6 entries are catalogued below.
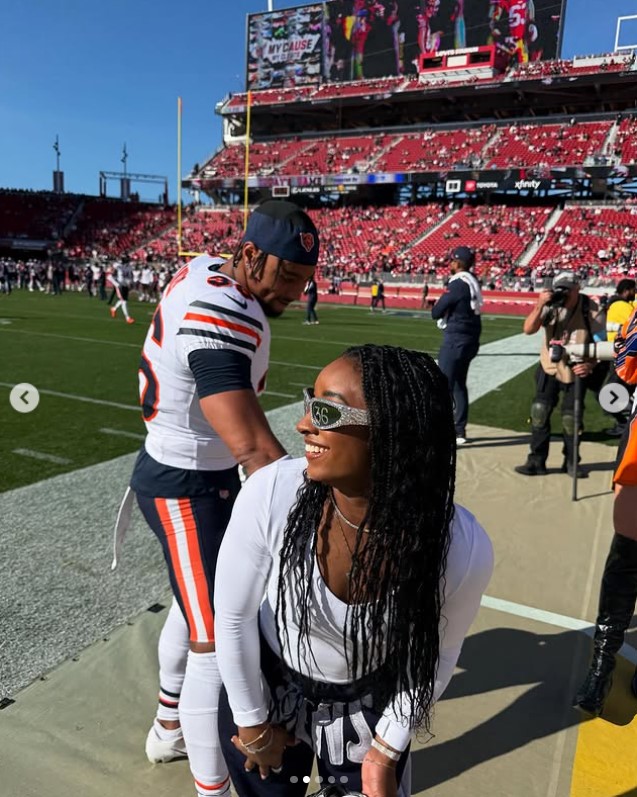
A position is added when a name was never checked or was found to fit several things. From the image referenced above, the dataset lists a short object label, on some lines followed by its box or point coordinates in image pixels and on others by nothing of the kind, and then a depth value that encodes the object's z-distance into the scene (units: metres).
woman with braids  1.19
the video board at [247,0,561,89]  42.41
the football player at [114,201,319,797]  1.65
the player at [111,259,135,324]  17.42
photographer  4.88
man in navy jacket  5.93
